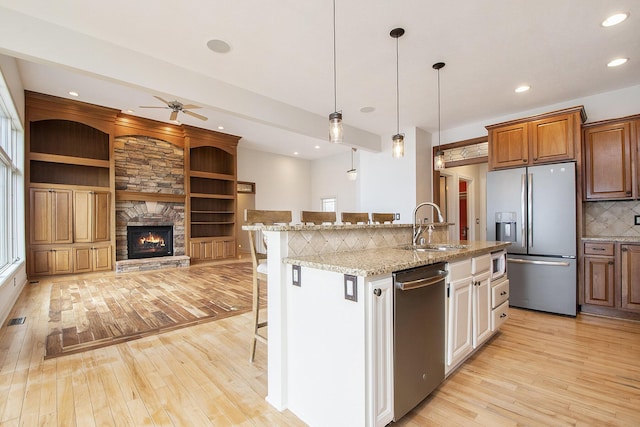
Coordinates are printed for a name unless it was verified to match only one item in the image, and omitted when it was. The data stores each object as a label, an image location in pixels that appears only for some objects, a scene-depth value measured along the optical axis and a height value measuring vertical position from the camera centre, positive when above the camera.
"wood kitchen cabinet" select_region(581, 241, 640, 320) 3.15 -0.78
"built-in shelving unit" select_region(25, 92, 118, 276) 5.06 +0.56
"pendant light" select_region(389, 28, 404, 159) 2.65 +0.78
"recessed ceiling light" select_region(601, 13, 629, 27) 2.41 +1.65
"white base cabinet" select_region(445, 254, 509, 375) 1.94 -0.73
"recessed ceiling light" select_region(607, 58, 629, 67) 3.10 +1.64
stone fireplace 6.06 +0.27
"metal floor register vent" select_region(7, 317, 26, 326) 3.08 -1.15
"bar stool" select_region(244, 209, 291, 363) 1.94 -0.31
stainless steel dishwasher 1.50 -0.69
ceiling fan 4.40 +1.69
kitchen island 1.34 -0.58
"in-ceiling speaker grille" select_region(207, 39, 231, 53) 2.82 +1.71
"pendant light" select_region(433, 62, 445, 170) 3.57 +0.66
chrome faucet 2.65 -0.17
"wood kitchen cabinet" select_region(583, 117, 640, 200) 3.34 +0.62
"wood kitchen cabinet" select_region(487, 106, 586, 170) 3.51 +0.95
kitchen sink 2.48 -0.31
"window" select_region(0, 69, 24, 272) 3.88 +0.47
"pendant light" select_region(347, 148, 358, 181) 7.05 +0.97
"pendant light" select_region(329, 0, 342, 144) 2.33 +0.71
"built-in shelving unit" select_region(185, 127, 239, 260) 7.01 +0.57
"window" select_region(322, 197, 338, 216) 9.30 +0.33
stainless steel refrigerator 3.40 -0.26
